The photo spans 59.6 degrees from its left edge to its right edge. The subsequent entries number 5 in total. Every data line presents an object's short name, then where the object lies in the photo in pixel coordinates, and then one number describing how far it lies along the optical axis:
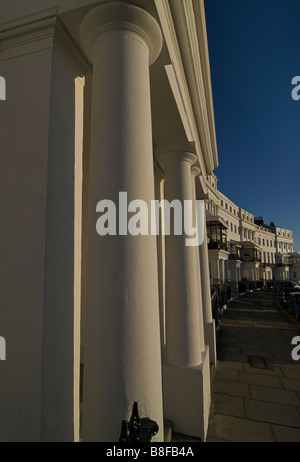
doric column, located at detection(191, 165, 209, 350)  5.38
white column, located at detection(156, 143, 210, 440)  4.30
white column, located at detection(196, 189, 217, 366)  7.42
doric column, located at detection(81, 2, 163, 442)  1.93
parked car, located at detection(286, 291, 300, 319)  15.12
